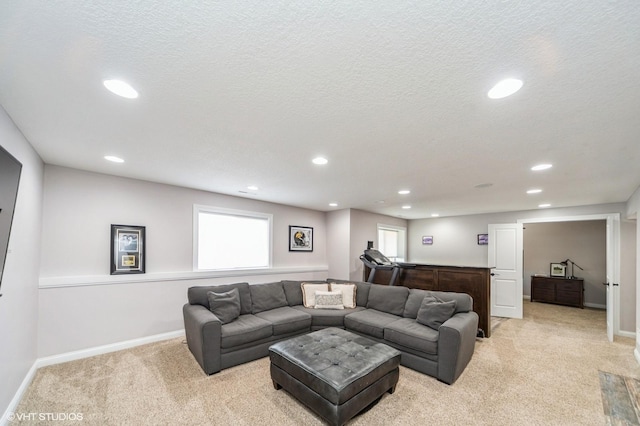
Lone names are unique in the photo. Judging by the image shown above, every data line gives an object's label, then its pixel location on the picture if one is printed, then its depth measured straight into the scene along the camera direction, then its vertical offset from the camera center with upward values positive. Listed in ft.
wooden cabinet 22.00 -5.68
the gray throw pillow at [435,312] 11.05 -3.79
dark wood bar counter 14.70 -3.51
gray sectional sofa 9.84 -4.53
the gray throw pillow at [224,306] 11.50 -3.80
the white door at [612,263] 14.67 -2.11
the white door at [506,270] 19.04 -3.40
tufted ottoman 7.13 -4.41
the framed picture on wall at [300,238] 19.65 -1.35
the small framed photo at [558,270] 23.56 -4.04
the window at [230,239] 15.44 -1.23
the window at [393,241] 24.71 -1.95
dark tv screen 6.10 +0.55
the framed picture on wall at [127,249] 12.18 -1.48
